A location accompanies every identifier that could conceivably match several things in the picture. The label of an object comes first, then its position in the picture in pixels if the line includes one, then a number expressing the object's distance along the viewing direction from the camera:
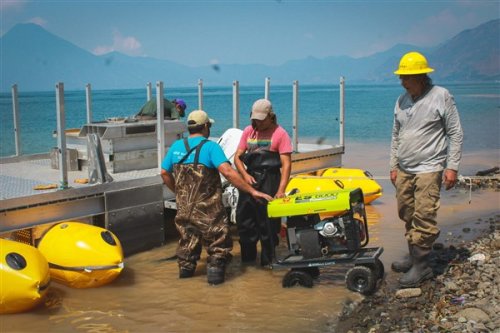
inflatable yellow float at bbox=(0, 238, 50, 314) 5.30
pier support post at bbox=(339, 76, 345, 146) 10.08
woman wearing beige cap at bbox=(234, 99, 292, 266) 6.34
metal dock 6.54
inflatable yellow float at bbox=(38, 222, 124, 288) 6.01
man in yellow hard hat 5.70
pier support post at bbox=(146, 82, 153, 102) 10.92
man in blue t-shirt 6.09
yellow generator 5.75
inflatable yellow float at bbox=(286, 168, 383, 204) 8.66
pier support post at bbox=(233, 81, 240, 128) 8.89
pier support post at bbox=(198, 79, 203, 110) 10.27
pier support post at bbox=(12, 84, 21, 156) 9.38
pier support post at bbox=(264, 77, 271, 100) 8.90
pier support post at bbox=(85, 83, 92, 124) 10.42
